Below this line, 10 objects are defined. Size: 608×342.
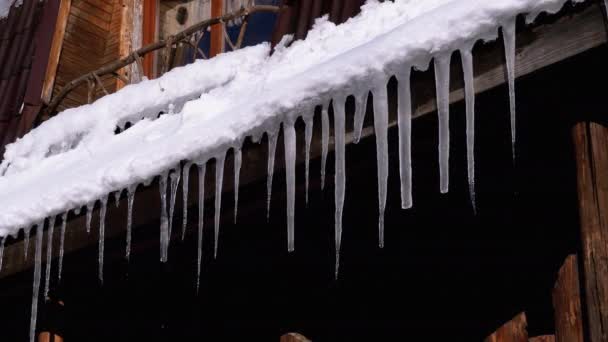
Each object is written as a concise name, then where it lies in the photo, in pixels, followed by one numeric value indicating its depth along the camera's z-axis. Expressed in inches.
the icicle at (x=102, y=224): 143.8
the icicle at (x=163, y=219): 134.3
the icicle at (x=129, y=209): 138.9
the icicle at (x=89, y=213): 145.3
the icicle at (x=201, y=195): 129.7
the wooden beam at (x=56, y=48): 248.8
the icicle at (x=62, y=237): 151.6
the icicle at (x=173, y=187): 131.7
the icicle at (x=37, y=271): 156.8
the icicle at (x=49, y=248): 153.9
